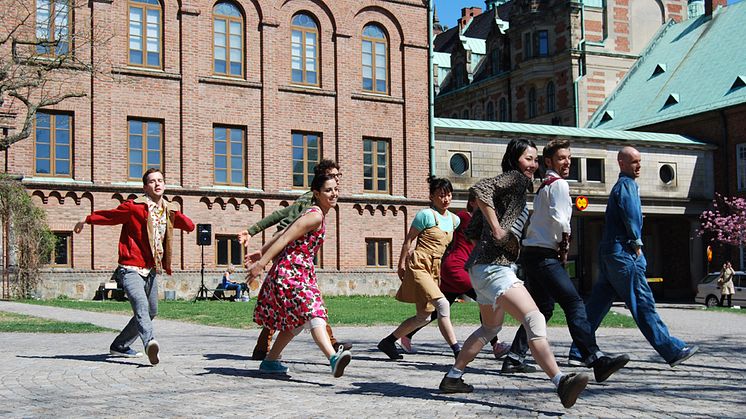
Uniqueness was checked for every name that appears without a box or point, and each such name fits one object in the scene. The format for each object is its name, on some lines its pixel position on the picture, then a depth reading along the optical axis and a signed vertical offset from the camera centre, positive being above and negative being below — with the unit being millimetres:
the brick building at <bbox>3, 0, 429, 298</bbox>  30938 +4340
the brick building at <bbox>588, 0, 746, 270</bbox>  42875 +7498
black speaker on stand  31062 +393
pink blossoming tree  40844 +1113
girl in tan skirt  9812 -169
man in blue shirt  8805 -152
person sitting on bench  31719 -1055
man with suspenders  7910 -48
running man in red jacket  9266 +106
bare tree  29047 +6538
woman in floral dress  7891 -198
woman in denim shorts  6715 -87
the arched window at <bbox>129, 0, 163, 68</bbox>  32125 +7357
